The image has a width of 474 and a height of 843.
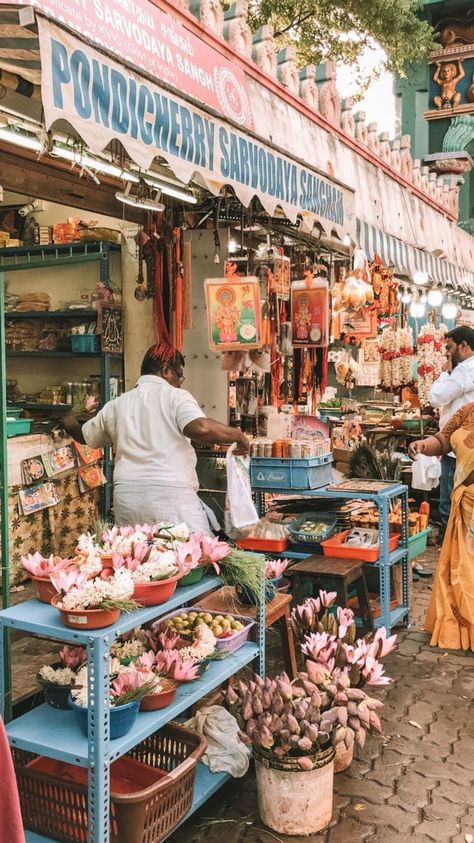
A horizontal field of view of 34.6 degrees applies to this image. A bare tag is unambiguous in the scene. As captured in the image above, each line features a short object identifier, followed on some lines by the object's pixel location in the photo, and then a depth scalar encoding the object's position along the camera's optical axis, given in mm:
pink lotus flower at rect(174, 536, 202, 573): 3250
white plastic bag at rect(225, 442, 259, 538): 4496
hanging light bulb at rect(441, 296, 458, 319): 11703
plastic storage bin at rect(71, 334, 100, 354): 7578
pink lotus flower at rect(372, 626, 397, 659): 3863
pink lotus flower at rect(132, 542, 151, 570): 3209
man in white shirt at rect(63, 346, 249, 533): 4230
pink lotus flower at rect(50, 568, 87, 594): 2869
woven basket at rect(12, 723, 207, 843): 2838
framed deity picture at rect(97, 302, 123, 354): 7195
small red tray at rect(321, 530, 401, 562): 5434
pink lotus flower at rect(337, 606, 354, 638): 3993
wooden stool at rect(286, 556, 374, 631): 4961
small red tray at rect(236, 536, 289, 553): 5637
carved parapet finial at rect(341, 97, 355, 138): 7012
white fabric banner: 2955
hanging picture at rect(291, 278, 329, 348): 6664
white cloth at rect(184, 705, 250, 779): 3564
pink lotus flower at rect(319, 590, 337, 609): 4305
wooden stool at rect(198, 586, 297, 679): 4035
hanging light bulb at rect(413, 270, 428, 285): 8333
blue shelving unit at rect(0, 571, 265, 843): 2674
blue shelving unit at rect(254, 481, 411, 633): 5484
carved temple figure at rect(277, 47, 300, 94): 5902
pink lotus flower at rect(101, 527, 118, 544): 3432
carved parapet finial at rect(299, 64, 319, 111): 6289
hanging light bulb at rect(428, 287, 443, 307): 11461
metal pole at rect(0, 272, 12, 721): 3961
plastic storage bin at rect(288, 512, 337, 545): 5559
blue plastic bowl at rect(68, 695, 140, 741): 2824
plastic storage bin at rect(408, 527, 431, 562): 6270
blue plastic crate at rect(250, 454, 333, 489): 5637
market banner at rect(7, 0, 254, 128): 3615
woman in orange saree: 5559
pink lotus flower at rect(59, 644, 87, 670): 3311
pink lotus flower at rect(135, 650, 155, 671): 3257
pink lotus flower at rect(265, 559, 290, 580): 4527
